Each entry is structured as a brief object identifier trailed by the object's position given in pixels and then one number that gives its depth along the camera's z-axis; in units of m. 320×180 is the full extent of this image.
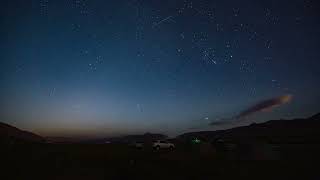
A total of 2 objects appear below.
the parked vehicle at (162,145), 21.58
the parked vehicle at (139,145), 23.31
